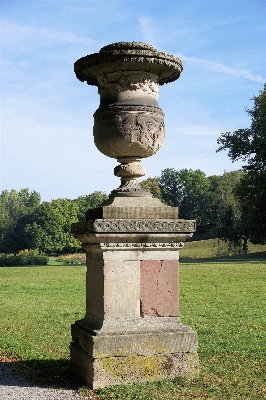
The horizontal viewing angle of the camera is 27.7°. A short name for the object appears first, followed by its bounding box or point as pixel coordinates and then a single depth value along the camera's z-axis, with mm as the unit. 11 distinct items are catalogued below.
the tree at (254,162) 38844
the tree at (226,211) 49906
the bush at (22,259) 36812
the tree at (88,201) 73562
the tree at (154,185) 74125
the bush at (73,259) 40522
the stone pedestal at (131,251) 5629
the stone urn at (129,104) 5918
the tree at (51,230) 65312
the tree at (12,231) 68000
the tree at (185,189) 78188
